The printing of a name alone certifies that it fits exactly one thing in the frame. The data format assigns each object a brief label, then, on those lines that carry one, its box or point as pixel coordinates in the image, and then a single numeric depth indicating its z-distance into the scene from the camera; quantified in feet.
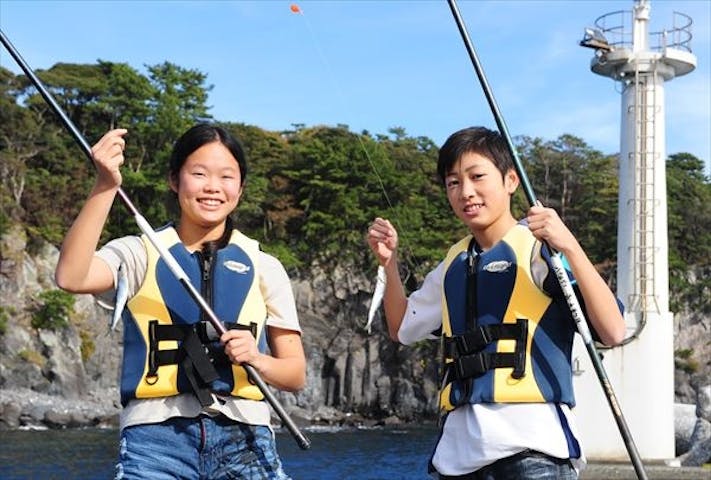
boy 9.45
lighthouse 55.62
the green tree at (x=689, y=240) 145.79
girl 9.42
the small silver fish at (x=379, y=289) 11.55
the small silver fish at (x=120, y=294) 9.61
